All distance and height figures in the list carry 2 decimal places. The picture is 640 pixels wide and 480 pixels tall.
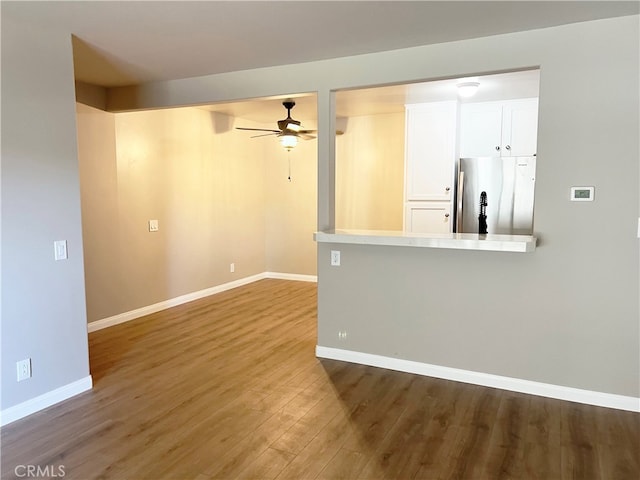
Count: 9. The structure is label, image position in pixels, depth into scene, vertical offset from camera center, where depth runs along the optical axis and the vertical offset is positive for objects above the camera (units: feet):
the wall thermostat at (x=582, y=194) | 8.72 +0.15
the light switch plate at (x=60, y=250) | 9.05 -1.03
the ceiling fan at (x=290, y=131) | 15.46 +2.57
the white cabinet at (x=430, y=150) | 15.70 +1.91
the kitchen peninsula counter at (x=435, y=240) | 8.79 -0.87
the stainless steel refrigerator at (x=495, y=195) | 14.89 +0.22
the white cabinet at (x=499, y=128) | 15.31 +2.68
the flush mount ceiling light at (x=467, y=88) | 13.14 +3.55
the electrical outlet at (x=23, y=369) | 8.48 -3.34
